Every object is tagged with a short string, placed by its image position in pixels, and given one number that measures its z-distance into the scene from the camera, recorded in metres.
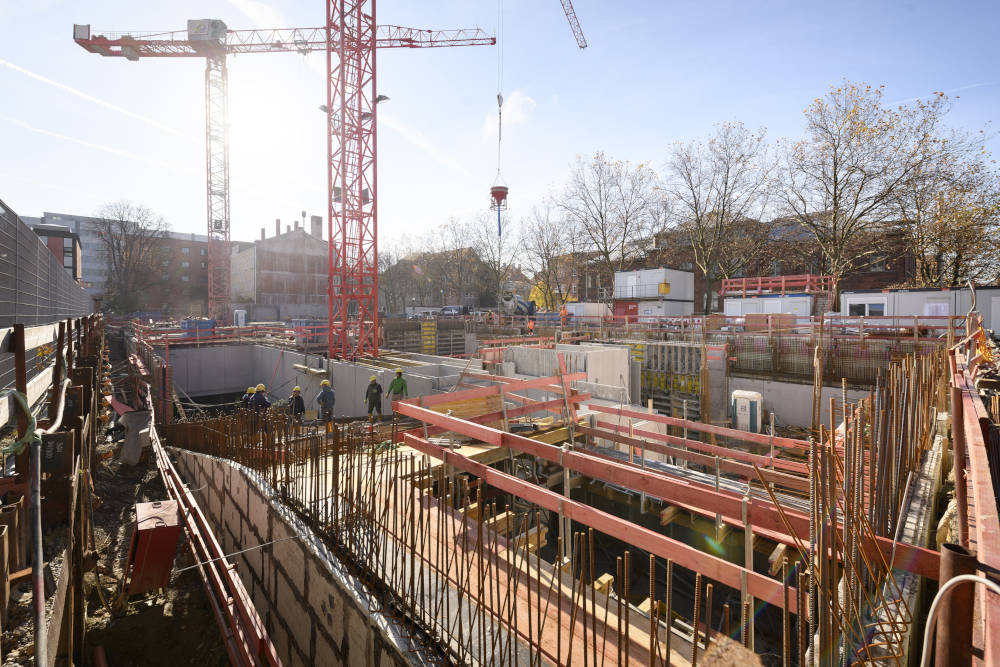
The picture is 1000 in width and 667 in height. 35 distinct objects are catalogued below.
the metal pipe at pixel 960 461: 2.73
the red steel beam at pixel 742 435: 6.41
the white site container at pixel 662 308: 36.59
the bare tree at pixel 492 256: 47.23
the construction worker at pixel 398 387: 13.20
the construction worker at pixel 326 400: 13.74
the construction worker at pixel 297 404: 12.92
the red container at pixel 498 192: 23.72
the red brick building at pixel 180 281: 65.12
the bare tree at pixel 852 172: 24.91
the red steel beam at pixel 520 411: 7.85
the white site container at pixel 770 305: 27.66
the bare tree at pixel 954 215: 24.42
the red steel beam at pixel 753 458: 6.34
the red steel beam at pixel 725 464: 5.86
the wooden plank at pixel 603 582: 4.68
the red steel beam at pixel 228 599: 5.62
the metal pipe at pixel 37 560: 2.20
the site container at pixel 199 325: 26.98
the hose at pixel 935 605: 1.19
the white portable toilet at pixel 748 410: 15.92
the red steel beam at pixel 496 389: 7.93
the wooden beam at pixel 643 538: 2.95
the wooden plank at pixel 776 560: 5.33
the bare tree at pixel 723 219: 32.94
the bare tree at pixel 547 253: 45.69
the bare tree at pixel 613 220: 39.19
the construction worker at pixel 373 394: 13.37
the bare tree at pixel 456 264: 56.00
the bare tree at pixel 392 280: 63.69
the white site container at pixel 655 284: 36.81
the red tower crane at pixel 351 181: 22.75
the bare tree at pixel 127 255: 56.28
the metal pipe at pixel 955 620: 1.50
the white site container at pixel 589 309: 44.62
